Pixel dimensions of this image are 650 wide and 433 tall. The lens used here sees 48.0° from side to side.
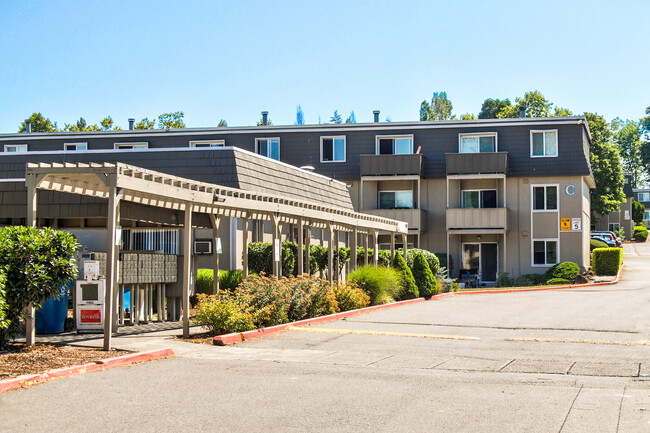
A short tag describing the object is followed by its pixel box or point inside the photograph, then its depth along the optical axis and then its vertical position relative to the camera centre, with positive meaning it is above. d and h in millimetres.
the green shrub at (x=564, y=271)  34812 -927
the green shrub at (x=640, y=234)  76875 +1874
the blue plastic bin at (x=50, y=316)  13453 -1151
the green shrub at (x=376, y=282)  21625 -872
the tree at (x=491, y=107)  84062 +16941
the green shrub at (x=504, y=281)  37584 -1486
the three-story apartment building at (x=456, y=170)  38188 +4355
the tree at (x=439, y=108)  92688 +18539
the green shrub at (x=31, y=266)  10492 -179
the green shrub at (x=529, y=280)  36562 -1409
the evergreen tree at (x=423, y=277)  25656 -865
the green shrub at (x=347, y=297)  19580 -1211
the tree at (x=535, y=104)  58719 +11931
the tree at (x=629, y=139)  91562 +14315
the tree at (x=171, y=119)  68938 +12811
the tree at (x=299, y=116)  114000 +21366
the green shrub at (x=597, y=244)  51969 +565
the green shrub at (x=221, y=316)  13797 -1188
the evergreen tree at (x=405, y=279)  24453 -890
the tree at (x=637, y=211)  85312 +4756
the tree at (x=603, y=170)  60531 +6872
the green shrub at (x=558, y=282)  34344 -1405
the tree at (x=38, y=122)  74625 +13505
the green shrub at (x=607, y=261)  38219 -479
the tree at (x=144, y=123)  65625 +11905
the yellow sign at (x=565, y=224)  38469 +1476
